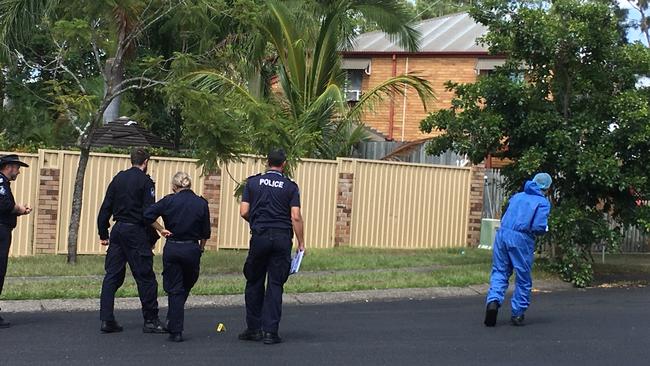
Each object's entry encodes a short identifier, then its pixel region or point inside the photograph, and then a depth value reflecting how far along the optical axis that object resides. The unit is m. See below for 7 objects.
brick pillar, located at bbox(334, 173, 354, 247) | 17.48
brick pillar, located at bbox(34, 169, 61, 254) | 15.20
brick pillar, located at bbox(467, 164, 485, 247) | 18.61
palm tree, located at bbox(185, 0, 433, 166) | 19.27
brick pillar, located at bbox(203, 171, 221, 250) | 16.59
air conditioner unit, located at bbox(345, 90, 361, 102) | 27.07
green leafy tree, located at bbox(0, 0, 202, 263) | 12.26
